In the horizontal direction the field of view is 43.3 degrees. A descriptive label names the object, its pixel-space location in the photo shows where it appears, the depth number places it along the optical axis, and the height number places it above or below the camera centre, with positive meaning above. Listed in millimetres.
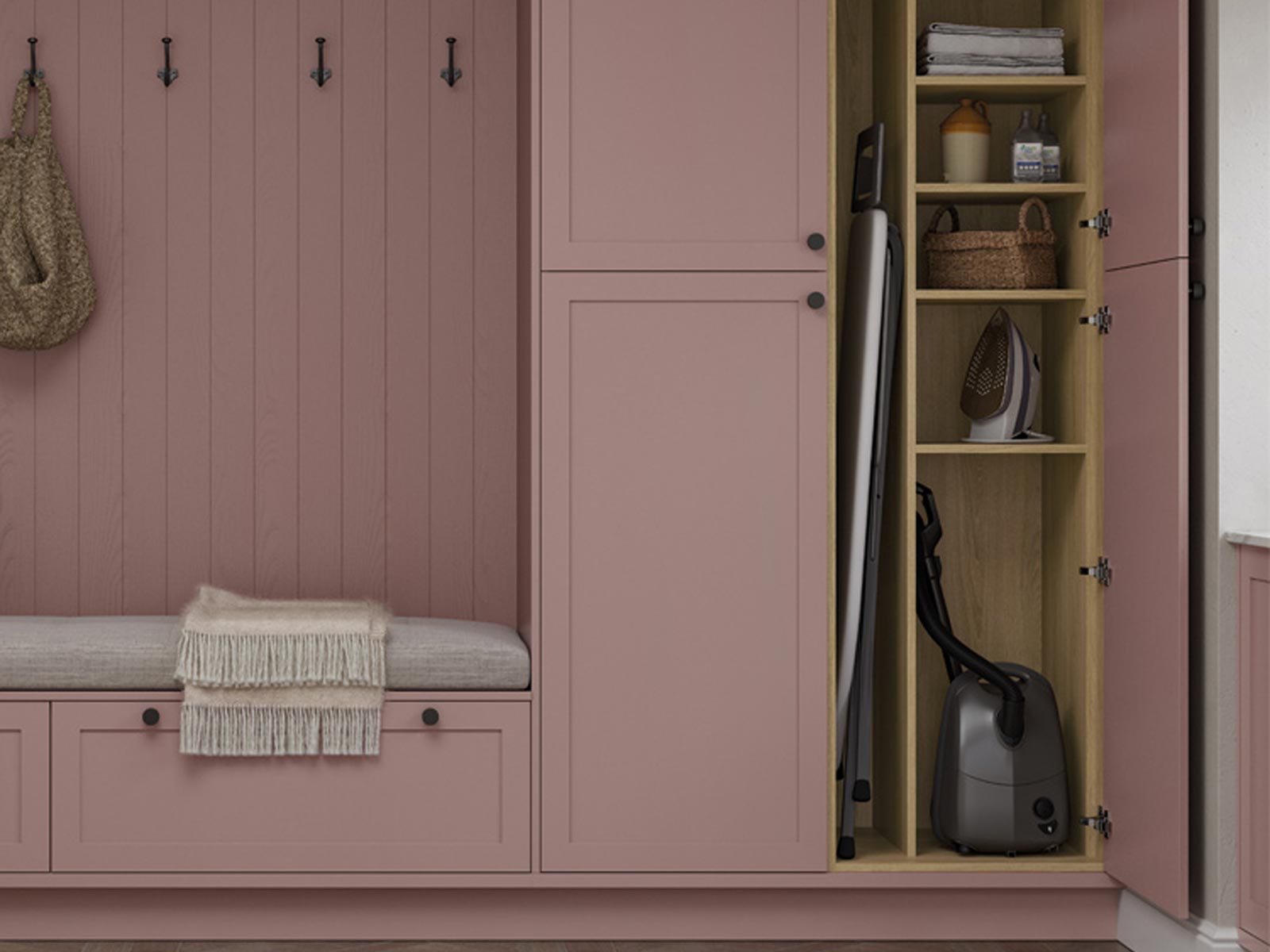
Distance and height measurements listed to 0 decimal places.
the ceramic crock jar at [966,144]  3518 +756
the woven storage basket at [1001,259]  3441 +495
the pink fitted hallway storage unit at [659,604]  3275 -244
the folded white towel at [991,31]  3426 +983
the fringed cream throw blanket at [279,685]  3234 -407
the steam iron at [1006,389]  3430 +213
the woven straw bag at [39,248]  3631 +541
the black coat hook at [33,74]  3742 +963
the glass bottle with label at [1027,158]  3441 +709
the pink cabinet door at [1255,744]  2838 -461
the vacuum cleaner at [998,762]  3371 -583
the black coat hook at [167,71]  3768 +978
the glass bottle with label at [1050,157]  3463 +718
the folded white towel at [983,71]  3424 +894
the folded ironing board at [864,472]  3354 +31
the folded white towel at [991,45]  3426 +949
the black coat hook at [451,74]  3818 +983
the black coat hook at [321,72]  3805 +983
